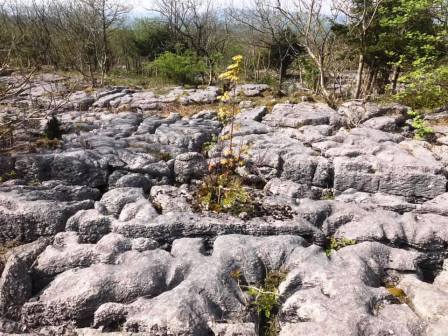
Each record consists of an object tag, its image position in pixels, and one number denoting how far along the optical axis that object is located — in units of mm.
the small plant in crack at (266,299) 4969
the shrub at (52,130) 10695
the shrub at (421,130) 10719
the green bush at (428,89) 10450
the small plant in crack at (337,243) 6633
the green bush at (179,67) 22344
